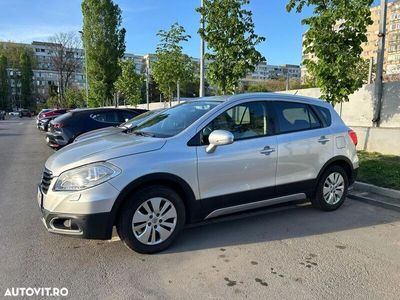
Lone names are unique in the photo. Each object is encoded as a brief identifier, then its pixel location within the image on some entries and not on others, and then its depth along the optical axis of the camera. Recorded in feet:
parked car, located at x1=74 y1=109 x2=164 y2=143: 22.81
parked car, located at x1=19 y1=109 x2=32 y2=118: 279.90
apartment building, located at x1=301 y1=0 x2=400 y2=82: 124.03
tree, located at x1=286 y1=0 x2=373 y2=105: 29.63
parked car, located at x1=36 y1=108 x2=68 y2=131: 73.60
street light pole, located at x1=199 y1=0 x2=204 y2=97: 47.83
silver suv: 12.81
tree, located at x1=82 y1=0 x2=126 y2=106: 119.03
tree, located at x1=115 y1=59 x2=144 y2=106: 97.04
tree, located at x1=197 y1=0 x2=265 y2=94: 41.75
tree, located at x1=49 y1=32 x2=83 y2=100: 199.77
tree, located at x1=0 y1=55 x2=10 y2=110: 356.18
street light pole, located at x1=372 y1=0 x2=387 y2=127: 34.68
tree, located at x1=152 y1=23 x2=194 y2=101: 66.33
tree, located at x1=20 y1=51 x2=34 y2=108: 363.35
